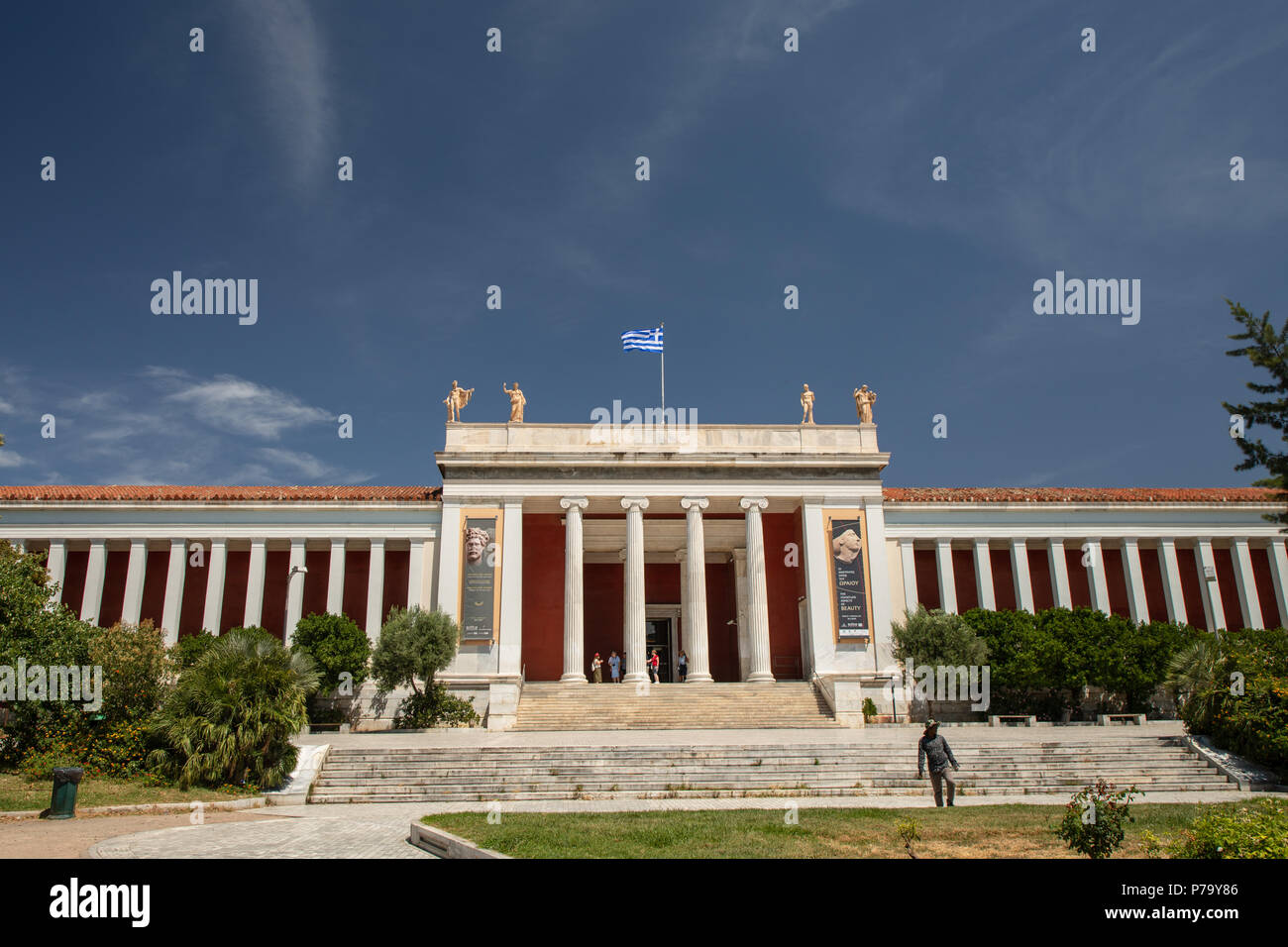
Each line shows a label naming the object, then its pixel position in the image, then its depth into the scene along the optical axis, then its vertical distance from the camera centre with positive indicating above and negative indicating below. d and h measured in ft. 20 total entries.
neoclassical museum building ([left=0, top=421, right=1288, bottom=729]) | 111.24 +15.81
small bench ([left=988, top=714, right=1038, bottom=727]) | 91.71 -7.09
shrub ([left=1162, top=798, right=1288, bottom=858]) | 21.53 -4.80
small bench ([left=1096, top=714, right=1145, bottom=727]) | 88.12 -7.13
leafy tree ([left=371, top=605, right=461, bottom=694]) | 91.97 +2.06
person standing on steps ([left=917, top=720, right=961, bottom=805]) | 48.39 -5.50
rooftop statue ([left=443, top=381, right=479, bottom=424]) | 118.11 +36.05
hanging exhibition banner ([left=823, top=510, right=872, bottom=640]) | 109.70 +10.88
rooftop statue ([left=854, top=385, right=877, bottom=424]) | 120.67 +35.51
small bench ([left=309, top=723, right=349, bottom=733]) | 95.57 -6.35
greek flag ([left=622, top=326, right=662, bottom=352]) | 114.83 +42.58
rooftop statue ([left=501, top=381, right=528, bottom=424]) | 118.62 +35.78
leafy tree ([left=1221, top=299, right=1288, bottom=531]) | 52.54 +16.47
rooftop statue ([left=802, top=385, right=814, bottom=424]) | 120.67 +35.10
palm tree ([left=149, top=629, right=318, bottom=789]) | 59.00 -3.38
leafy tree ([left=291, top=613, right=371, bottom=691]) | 97.45 +2.80
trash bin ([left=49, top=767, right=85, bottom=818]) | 47.50 -6.35
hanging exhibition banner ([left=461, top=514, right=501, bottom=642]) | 106.83 +11.07
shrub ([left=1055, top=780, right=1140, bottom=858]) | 27.61 -5.55
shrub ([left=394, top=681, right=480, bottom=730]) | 93.66 -4.62
